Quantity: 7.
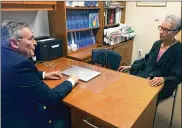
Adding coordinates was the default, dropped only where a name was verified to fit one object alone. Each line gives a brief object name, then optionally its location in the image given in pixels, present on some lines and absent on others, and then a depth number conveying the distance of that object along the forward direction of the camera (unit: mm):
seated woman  1345
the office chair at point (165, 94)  1588
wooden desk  963
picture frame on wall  2640
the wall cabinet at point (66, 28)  2083
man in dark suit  915
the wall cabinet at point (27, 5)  1565
